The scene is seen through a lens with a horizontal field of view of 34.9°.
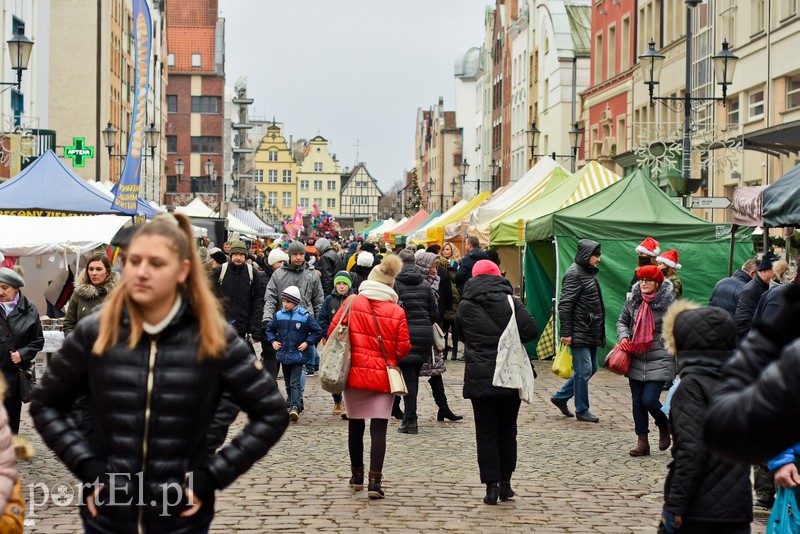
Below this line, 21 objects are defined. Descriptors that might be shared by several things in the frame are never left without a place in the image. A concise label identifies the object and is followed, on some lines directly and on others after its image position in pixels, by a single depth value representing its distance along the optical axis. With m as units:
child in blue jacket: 13.16
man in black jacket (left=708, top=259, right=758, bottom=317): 14.62
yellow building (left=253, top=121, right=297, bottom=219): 172.88
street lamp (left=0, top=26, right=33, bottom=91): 22.42
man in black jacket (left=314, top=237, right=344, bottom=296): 24.53
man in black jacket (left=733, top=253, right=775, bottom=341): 12.36
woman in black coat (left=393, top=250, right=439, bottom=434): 12.55
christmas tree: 79.96
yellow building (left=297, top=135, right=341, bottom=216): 179.12
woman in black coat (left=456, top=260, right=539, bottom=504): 9.11
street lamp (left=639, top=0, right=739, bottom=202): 21.50
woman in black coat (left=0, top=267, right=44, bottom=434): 9.41
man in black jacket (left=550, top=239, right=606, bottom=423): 13.29
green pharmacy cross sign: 34.41
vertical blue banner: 20.22
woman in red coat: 9.53
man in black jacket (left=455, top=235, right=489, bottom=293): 19.11
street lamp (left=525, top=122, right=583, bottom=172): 37.75
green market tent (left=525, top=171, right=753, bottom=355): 19.67
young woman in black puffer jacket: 3.98
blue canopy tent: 21.89
